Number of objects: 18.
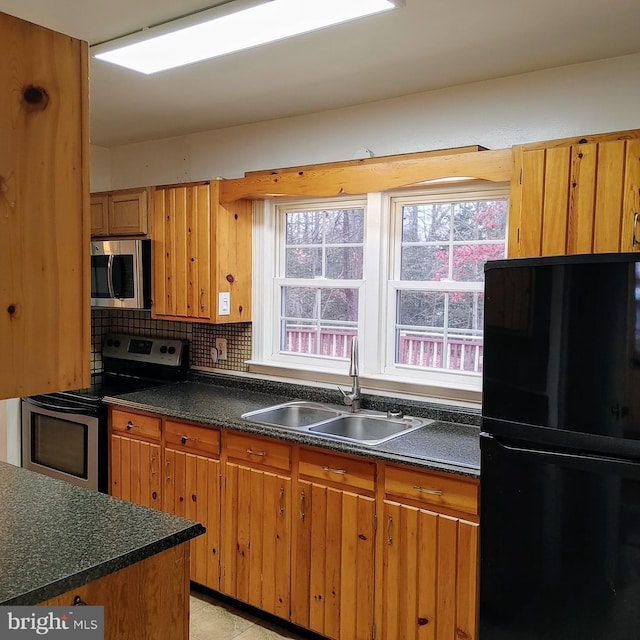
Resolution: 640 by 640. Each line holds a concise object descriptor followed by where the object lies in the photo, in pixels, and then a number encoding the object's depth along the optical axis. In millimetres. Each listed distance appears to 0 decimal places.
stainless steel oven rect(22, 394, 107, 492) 3398
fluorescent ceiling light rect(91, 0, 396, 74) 1905
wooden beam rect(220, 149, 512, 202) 2510
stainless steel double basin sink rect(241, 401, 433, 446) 2869
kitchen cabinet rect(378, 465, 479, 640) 2230
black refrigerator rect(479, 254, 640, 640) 1671
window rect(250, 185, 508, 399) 2934
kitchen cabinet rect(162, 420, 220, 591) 2949
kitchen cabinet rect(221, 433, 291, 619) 2701
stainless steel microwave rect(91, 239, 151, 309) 3650
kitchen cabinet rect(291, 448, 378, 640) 2469
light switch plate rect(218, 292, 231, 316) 3420
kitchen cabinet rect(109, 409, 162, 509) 3178
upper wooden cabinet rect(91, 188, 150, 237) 3666
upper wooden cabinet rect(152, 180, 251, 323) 3387
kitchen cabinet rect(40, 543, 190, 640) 1448
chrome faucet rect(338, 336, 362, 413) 3080
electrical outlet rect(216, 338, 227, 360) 3770
